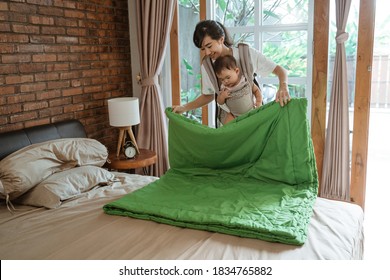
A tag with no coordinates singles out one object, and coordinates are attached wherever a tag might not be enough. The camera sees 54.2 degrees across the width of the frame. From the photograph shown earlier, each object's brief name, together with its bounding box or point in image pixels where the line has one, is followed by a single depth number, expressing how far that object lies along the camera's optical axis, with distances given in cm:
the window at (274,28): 309
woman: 230
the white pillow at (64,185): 220
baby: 226
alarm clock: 318
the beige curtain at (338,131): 281
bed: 157
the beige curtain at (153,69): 347
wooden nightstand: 308
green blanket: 176
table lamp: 314
